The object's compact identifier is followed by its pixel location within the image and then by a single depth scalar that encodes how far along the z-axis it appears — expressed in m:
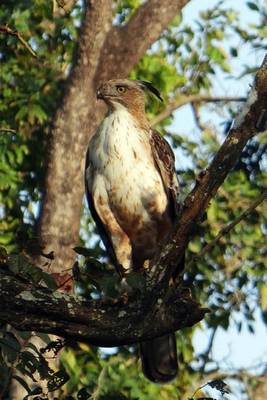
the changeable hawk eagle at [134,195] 14.48
